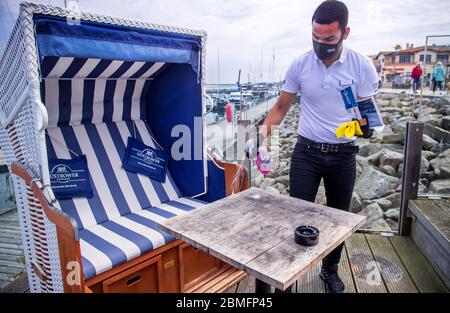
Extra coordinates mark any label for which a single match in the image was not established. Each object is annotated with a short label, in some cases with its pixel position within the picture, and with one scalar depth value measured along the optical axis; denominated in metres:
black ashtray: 1.48
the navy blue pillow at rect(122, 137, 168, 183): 3.34
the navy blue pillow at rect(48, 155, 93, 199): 2.80
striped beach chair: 1.96
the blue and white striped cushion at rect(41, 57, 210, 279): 2.72
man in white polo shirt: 2.11
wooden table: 1.35
